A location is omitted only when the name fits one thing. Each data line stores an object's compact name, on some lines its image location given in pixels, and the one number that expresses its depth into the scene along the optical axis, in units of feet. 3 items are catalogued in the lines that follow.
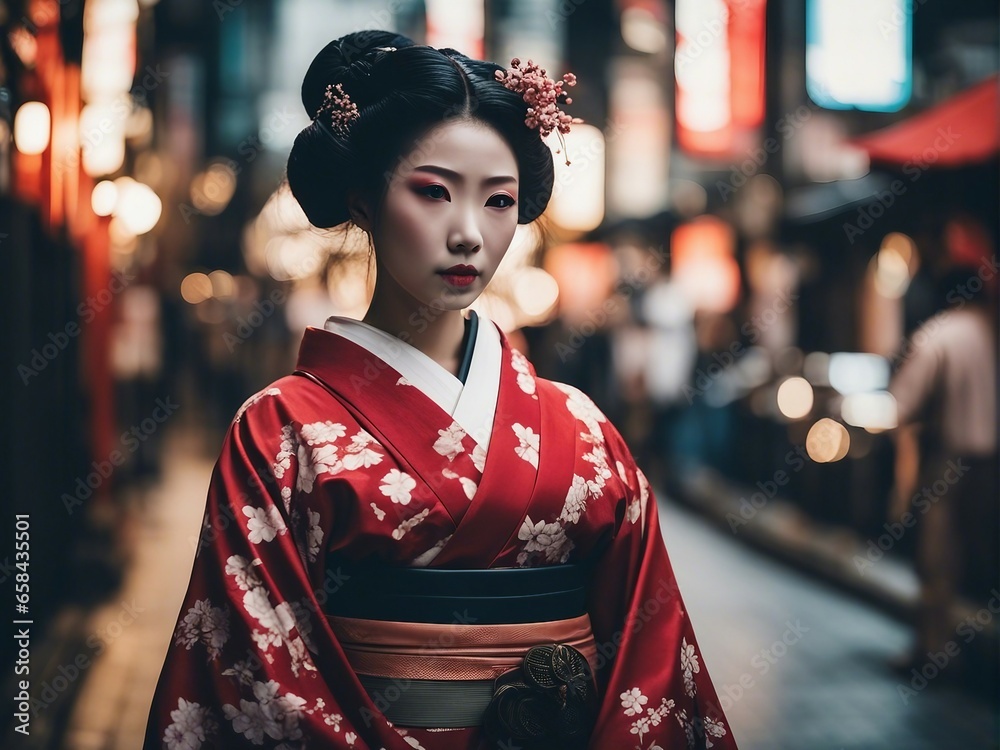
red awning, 20.77
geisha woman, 6.89
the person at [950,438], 20.17
